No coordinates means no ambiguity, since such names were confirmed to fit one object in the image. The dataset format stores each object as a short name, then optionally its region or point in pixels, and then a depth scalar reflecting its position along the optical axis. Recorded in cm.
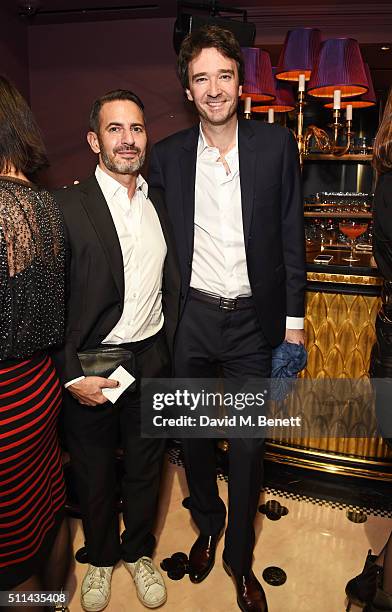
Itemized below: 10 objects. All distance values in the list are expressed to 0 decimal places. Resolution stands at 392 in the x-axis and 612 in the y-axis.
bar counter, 249
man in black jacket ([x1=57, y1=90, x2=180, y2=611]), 173
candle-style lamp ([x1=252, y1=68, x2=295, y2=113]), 457
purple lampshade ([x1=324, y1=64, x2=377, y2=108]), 395
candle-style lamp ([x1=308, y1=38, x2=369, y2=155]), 311
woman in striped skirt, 127
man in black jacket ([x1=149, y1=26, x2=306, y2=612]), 188
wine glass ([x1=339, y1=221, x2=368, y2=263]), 269
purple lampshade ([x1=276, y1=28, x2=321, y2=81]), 341
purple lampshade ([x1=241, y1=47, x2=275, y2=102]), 361
